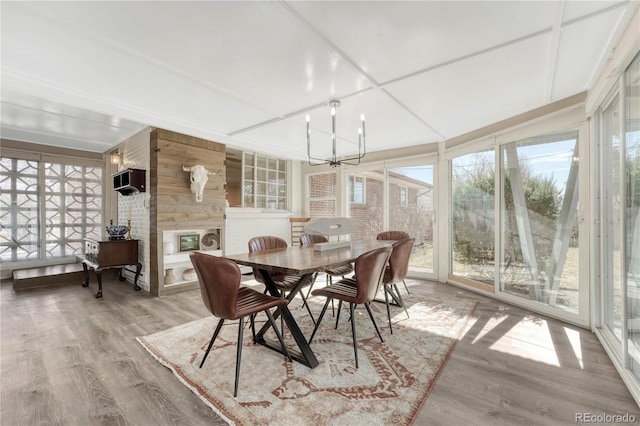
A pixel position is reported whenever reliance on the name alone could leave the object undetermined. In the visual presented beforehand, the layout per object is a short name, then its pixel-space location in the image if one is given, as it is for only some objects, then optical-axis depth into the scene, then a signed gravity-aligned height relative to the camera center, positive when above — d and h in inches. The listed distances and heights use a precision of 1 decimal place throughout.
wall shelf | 158.2 +19.4
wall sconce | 193.6 +38.2
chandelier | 116.1 +45.9
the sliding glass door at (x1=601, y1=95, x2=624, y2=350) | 85.4 -3.0
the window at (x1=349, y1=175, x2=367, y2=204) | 230.7 +19.5
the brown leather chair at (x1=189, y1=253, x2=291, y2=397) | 70.3 -19.8
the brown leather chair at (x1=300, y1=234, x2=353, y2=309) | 141.3 -15.9
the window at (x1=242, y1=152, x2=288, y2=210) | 215.6 +25.3
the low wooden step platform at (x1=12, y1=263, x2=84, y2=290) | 167.3 -39.1
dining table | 78.5 -15.5
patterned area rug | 63.3 -45.6
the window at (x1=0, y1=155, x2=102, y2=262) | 188.1 +4.1
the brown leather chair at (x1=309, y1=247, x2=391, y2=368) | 83.7 -21.5
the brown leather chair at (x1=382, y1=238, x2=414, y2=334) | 111.3 -21.0
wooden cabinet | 154.6 -24.5
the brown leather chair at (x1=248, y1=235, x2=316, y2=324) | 109.6 -16.2
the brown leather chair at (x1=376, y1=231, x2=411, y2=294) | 158.2 -13.7
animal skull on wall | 162.9 +20.8
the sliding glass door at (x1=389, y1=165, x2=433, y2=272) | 193.0 +3.1
